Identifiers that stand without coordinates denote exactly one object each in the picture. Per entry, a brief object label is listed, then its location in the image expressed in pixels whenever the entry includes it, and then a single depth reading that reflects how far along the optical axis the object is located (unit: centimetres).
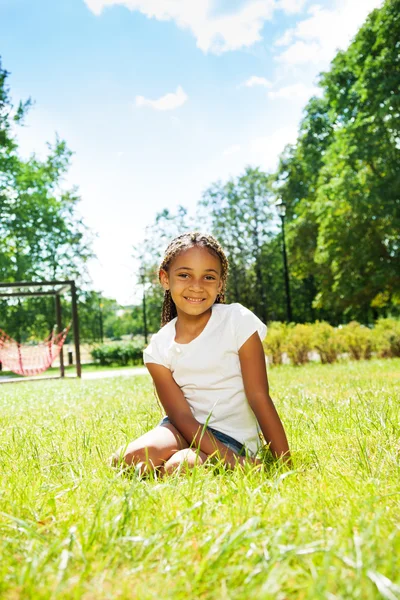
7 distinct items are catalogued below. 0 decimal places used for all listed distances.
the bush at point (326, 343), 1385
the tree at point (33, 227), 2764
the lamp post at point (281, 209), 2184
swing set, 1440
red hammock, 1456
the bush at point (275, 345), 1356
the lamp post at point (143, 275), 3822
